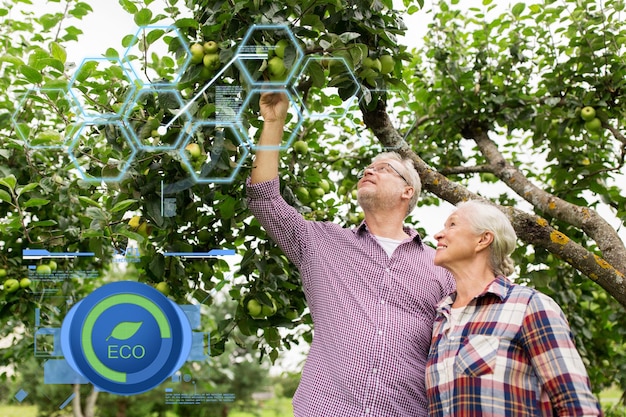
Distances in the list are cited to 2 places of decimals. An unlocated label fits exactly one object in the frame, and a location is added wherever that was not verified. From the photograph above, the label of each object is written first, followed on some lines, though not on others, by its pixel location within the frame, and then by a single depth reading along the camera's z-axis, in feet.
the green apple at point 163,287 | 5.58
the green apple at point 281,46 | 4.20
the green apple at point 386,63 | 4.85
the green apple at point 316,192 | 6.80
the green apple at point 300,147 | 6.75
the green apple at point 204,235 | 5.61
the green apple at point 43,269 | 7.49
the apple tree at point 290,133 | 4.52
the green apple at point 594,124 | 7.15
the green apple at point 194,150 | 4.44
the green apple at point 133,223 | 5.27
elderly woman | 3.36
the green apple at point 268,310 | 5.62
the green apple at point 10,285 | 7.06
